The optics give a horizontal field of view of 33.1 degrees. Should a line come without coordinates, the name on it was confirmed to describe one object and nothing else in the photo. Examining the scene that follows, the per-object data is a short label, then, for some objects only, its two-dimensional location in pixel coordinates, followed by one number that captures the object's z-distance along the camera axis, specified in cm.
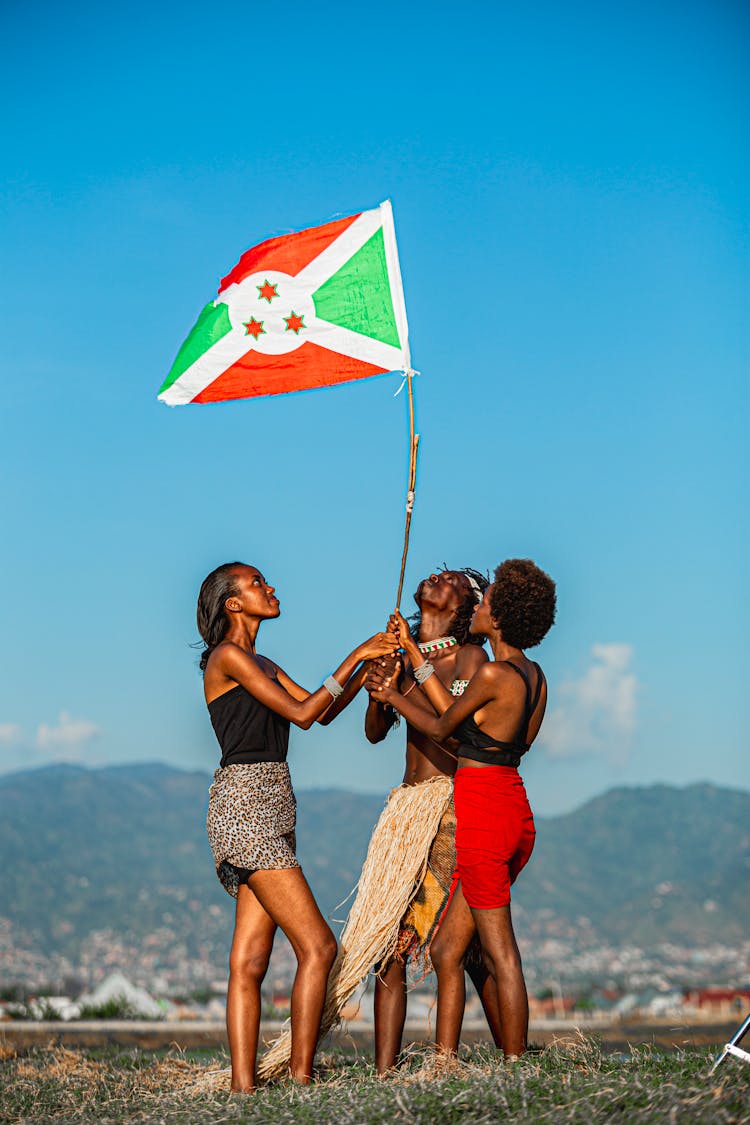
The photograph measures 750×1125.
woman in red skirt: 562
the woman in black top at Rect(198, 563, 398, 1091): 577
